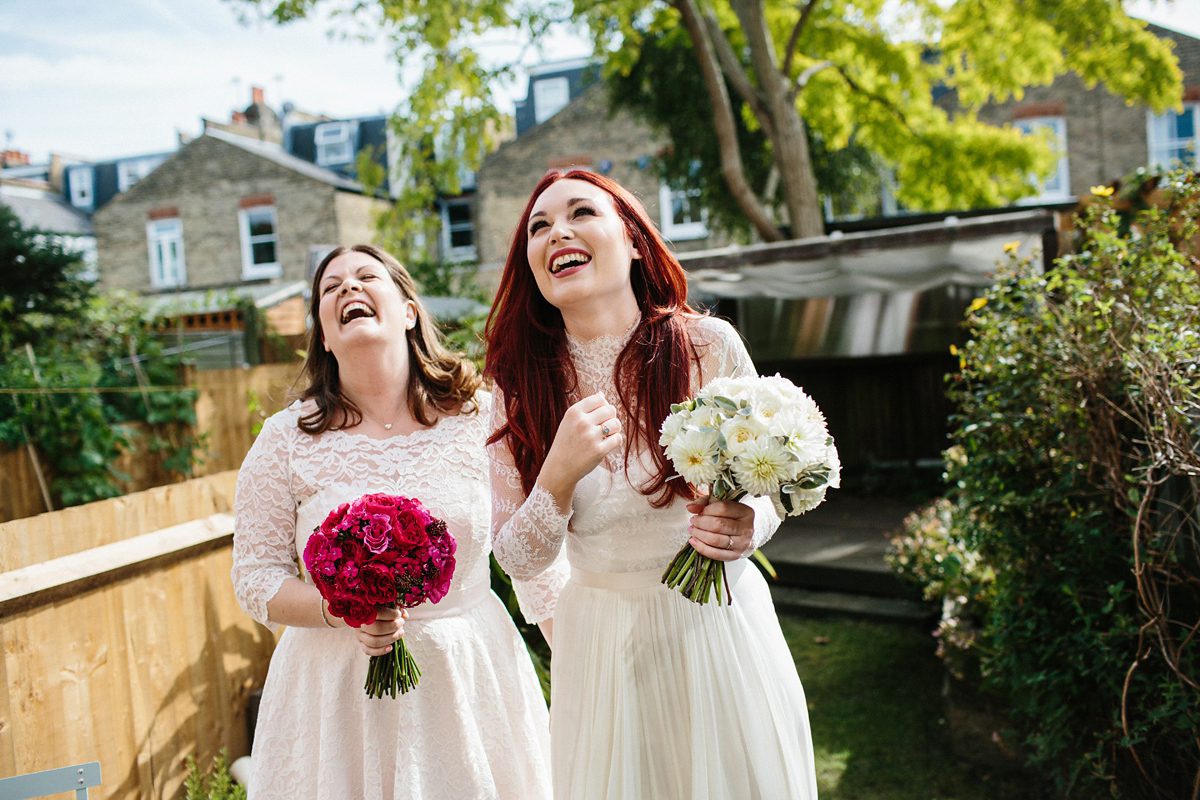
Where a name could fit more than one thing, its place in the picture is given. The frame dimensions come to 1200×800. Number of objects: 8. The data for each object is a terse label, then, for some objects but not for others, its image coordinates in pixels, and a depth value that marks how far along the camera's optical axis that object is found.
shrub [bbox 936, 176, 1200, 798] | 2.35
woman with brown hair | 2.02
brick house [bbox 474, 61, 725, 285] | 16.62
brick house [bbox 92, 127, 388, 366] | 20.23
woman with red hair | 1.64
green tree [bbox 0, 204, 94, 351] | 10.79
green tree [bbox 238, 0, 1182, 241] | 9.91
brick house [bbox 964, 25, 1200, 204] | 15.45
